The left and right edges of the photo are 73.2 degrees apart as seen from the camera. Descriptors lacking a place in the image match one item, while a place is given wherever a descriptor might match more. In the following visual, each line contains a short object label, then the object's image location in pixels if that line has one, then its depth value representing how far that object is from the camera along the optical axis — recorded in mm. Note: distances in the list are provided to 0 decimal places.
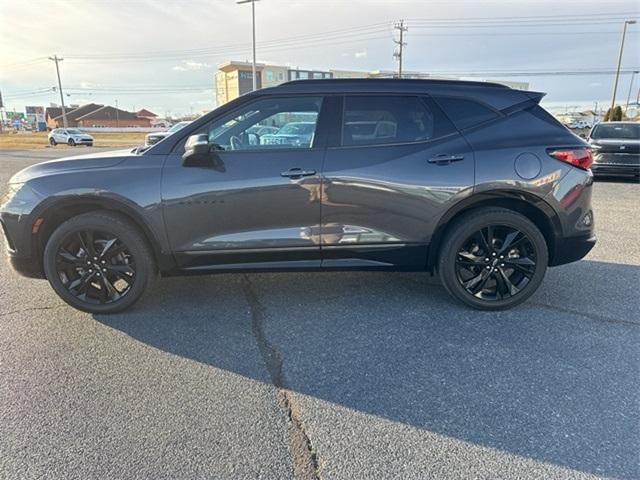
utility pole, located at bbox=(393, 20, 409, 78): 46469
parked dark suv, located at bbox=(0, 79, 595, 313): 3393
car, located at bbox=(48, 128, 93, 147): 34219
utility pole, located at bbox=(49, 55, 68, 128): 57312
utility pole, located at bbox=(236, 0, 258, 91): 26466
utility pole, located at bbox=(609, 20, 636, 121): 39538
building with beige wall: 64312
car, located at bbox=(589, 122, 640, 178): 11008
